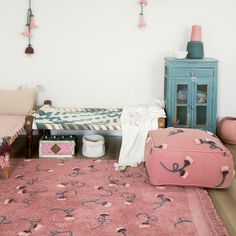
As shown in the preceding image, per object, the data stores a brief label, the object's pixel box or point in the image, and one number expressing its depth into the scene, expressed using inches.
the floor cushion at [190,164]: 114.2
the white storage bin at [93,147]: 148.5
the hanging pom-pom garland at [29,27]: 167.2
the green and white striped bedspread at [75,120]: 145.7
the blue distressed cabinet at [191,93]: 152.6
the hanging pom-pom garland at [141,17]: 165.3
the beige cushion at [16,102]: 160.2
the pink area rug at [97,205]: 91.8
